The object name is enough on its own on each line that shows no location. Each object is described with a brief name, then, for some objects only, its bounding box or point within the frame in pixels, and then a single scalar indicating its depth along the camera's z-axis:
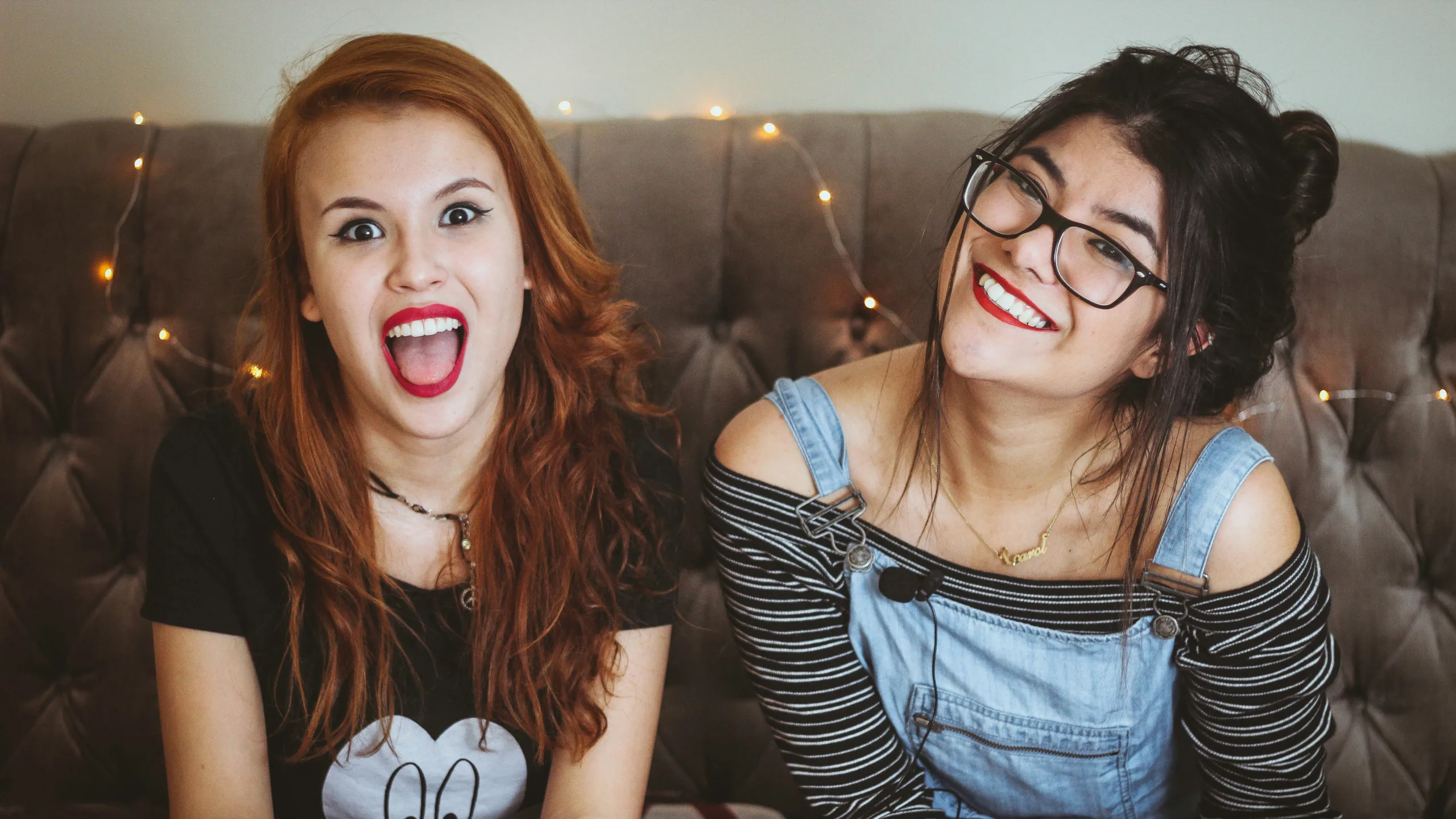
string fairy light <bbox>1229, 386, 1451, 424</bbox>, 1.37
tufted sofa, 1.37
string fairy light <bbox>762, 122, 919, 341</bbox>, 1.41
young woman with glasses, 1.00
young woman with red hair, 1.02
